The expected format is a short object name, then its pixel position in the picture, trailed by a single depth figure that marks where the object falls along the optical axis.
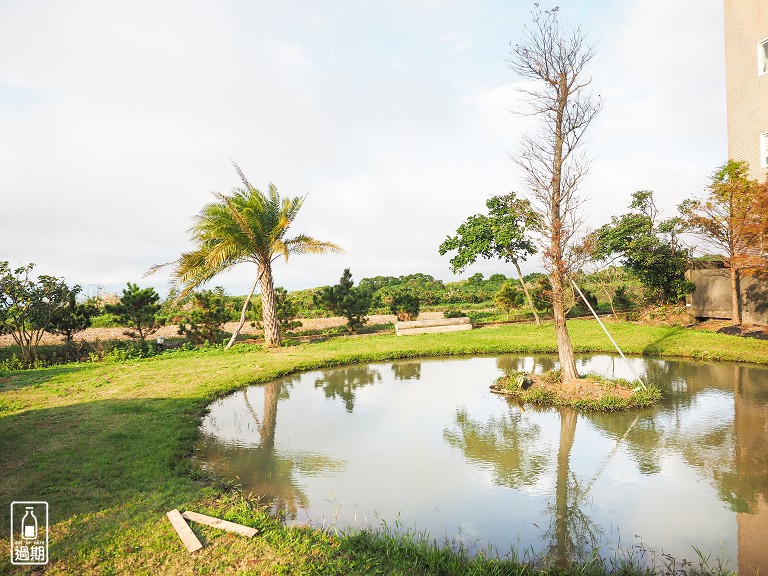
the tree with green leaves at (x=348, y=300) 22.19
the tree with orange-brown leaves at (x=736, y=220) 14.83
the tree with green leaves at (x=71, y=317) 16.62
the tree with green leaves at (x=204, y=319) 19.56
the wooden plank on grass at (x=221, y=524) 4.64
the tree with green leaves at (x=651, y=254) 20.48
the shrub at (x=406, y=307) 23.92
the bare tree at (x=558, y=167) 9.98
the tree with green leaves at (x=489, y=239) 18.47
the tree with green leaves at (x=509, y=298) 23.94
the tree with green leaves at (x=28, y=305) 15.10
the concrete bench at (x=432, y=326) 20.88
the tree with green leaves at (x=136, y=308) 17.83
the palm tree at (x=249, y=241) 18.14
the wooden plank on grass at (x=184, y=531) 4.39
